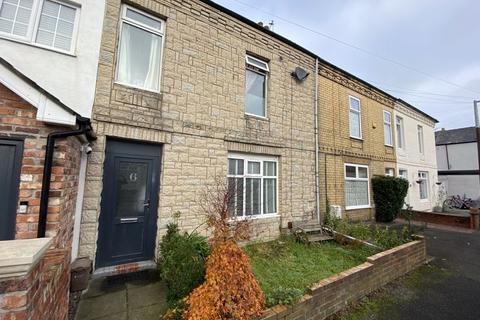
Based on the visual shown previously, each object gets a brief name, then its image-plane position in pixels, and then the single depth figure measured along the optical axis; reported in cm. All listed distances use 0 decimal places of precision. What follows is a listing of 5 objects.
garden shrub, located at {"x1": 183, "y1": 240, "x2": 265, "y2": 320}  259
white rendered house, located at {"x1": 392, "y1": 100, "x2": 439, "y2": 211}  1260
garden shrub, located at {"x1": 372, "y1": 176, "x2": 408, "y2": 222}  988
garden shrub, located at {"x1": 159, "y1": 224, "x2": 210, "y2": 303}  300
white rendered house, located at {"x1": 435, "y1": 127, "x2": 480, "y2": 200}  2077
